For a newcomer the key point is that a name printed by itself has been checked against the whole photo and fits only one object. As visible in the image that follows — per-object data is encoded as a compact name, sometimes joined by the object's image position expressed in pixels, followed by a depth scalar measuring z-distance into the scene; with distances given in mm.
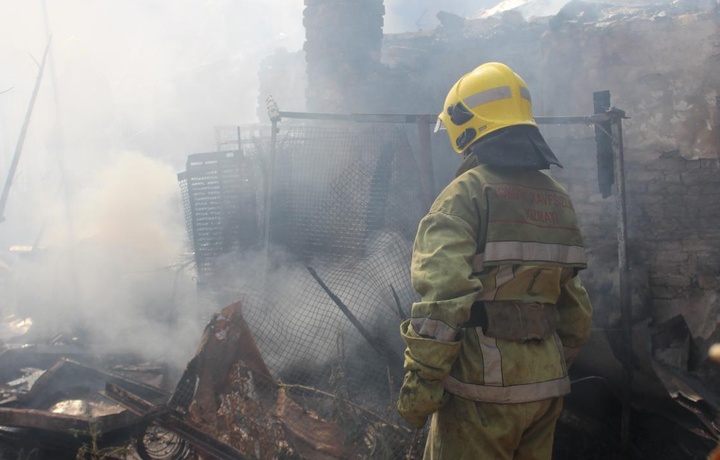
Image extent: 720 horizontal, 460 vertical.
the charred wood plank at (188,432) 3445
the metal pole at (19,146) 8491
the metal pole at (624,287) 4082
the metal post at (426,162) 4500
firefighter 2152
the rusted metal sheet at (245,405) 3545
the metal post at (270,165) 4738
